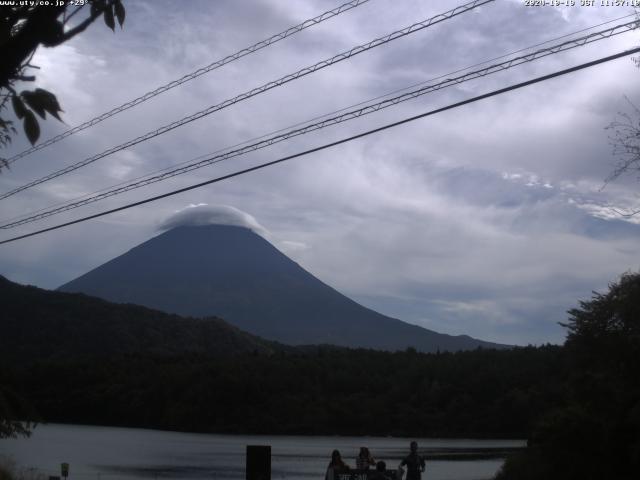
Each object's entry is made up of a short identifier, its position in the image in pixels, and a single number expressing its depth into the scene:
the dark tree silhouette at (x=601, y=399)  22.20
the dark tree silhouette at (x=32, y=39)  3.52
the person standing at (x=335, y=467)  14.92
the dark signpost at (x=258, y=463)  11.78
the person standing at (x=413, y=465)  16.47
